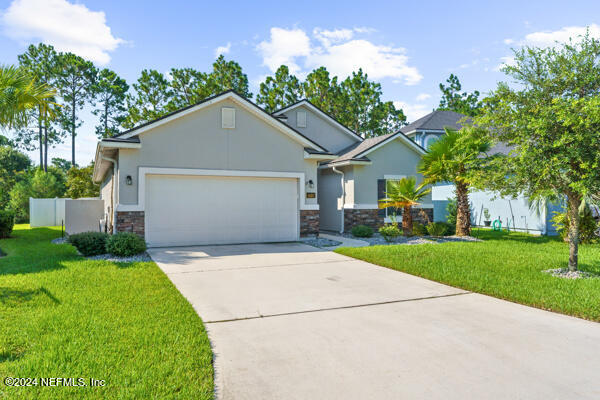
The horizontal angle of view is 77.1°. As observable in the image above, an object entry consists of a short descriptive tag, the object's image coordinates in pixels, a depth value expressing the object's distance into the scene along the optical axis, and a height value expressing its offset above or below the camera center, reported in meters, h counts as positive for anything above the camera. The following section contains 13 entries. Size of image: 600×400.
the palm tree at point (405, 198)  13.08 +0.31
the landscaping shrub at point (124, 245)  9.27 -0.94
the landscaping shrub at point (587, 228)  11.89 -0.68
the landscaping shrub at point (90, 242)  9.41 -0.90
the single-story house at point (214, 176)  10.99 +0.97
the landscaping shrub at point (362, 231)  14.07 -0.92
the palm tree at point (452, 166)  12.63 +1.40
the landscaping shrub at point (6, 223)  13.76 -0.58
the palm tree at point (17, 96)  7.25 +2.22
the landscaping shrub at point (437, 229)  13.91 -0.83
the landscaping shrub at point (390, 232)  12.76 -0.86
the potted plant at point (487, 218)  17.04 -0.52
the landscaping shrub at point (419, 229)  14.32 -0.86
